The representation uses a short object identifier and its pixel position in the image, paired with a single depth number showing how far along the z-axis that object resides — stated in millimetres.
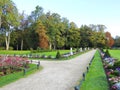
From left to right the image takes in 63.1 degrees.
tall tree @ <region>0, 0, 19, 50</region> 26576
